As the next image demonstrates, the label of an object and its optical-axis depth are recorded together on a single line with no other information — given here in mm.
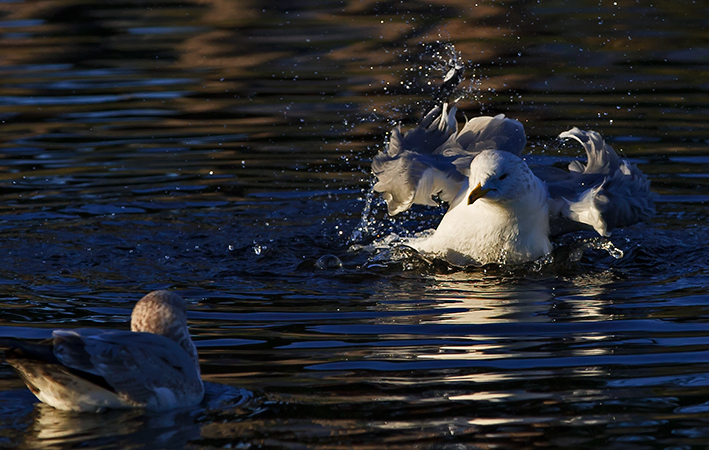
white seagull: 15172
